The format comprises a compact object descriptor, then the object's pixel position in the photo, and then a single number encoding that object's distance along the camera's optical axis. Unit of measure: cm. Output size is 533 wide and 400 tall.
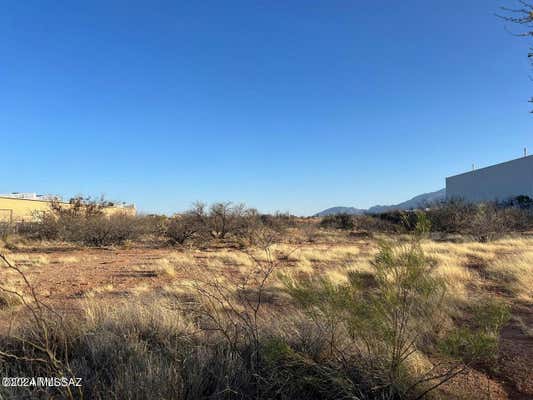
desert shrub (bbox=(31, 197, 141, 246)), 2047
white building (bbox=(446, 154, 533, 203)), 4278
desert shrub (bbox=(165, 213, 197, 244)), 2045
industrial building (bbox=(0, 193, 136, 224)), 4999
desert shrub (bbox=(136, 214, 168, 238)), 2284
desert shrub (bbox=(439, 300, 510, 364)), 281
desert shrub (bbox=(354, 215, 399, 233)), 3042
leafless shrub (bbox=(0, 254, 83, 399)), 331
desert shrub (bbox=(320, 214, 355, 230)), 3738
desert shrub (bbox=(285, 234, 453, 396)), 317
